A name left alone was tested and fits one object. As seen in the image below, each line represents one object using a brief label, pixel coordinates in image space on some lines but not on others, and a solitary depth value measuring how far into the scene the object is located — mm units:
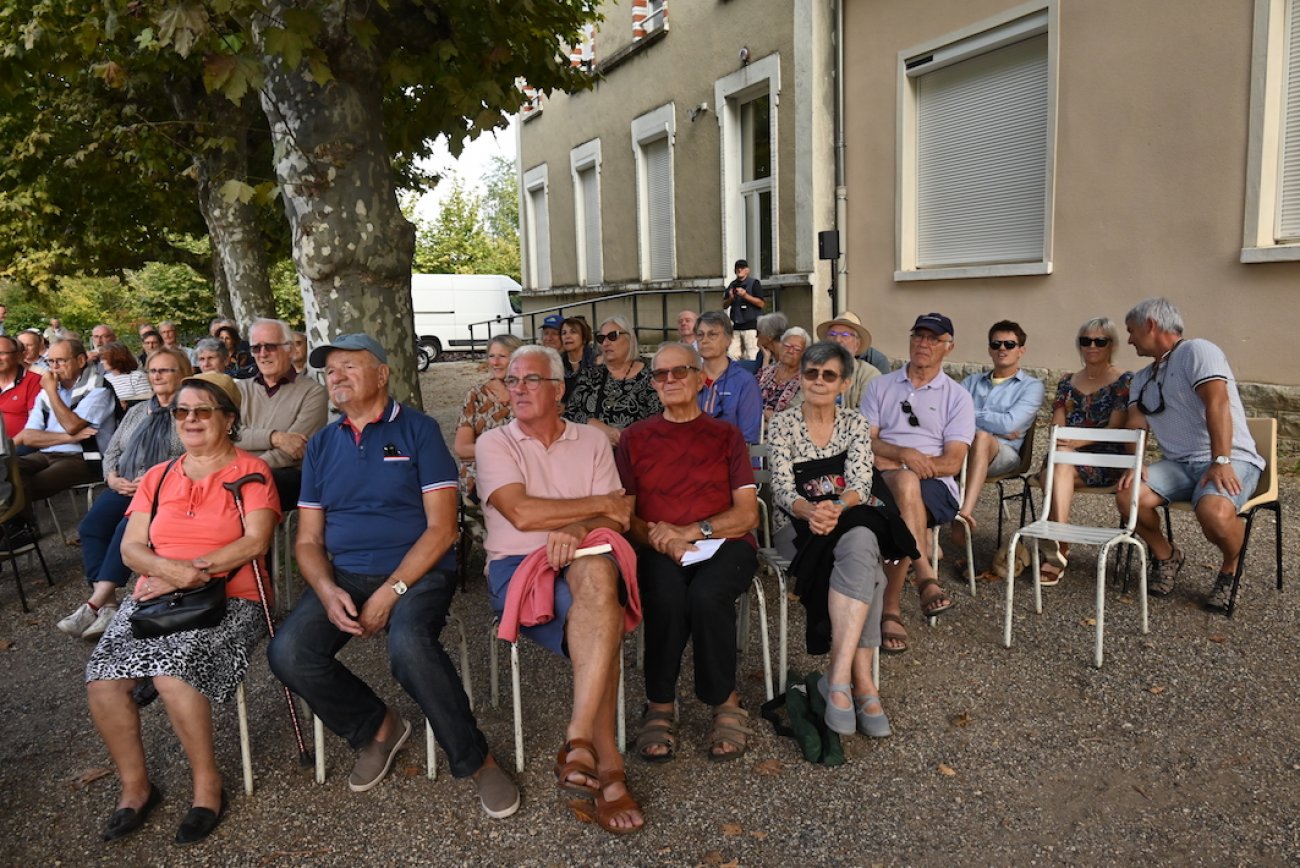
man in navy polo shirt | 3189
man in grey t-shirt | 4527
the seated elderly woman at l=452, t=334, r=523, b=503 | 5348
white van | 27609
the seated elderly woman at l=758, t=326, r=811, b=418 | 6074
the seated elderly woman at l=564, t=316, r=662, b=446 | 5426
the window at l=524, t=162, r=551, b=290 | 20609
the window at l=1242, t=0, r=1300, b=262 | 6914
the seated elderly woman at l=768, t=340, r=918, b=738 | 3543
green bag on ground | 3373
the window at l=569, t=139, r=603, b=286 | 17859
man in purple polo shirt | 4535
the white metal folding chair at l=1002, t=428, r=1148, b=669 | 4250
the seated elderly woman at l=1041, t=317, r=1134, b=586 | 5129
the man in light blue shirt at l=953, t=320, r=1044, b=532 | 5551
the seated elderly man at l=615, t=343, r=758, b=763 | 3467
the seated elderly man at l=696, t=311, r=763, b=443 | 5414
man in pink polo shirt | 3131
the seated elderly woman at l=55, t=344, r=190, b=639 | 4957
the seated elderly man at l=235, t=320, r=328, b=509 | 5070
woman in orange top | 3111
